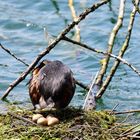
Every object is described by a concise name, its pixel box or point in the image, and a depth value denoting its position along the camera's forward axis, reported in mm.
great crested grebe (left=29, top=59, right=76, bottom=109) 15391
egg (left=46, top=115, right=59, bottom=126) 14875
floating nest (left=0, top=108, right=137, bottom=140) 14437
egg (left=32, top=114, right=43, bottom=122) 15045
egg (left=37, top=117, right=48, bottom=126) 14883
